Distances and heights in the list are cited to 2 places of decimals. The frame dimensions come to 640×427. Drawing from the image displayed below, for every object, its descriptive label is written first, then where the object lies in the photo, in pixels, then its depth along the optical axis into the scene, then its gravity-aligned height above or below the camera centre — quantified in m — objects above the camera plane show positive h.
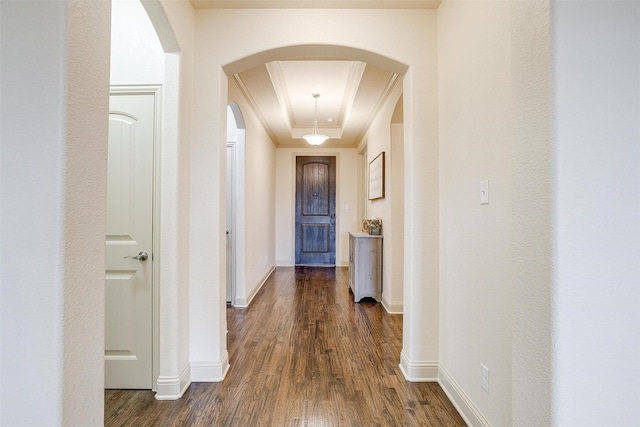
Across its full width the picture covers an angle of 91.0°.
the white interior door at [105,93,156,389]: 1.98 -0.06
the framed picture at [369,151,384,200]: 4.02 +0.49
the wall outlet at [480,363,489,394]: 1.54 -0.82
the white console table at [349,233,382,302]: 4.04 -0.69
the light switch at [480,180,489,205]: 1.54 +0.11
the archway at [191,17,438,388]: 2.12 +0.20
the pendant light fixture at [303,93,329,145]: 4.59 +1.10
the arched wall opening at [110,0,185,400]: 1.92 +0.27
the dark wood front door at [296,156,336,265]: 6.53 -0.01
